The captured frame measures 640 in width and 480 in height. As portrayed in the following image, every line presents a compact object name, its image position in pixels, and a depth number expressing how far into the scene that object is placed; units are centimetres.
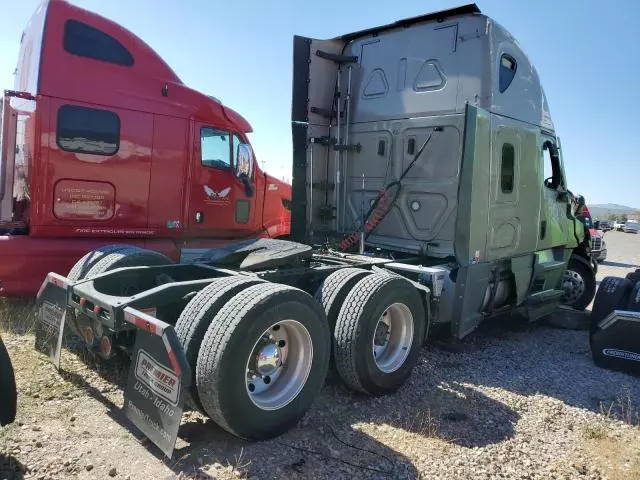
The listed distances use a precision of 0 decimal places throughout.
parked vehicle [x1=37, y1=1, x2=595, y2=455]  314
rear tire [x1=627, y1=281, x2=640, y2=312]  548
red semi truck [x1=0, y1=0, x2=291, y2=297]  605
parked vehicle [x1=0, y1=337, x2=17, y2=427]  272
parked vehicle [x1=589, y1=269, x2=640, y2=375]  512
